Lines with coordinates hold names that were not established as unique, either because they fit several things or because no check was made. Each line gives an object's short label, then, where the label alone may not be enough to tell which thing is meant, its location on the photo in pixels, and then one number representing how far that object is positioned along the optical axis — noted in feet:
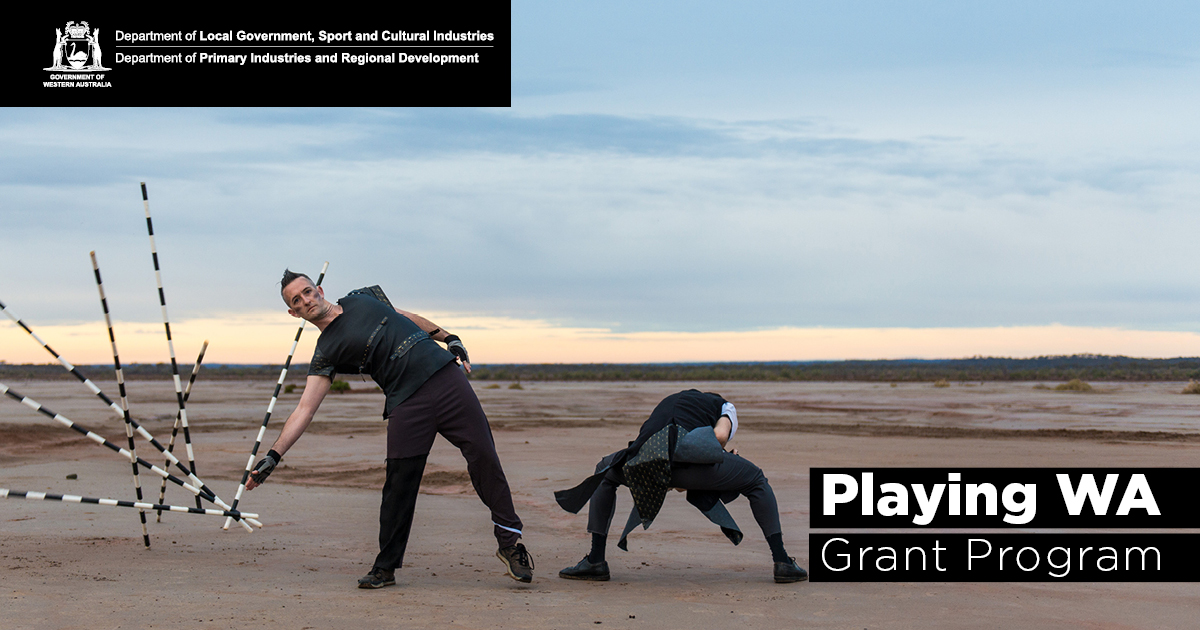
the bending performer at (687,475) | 21.39
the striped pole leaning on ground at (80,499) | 21.27
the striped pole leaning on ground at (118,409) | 22.98
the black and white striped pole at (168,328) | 24.39
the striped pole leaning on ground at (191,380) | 26.02
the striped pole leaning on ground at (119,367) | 23.87
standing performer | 20.86
